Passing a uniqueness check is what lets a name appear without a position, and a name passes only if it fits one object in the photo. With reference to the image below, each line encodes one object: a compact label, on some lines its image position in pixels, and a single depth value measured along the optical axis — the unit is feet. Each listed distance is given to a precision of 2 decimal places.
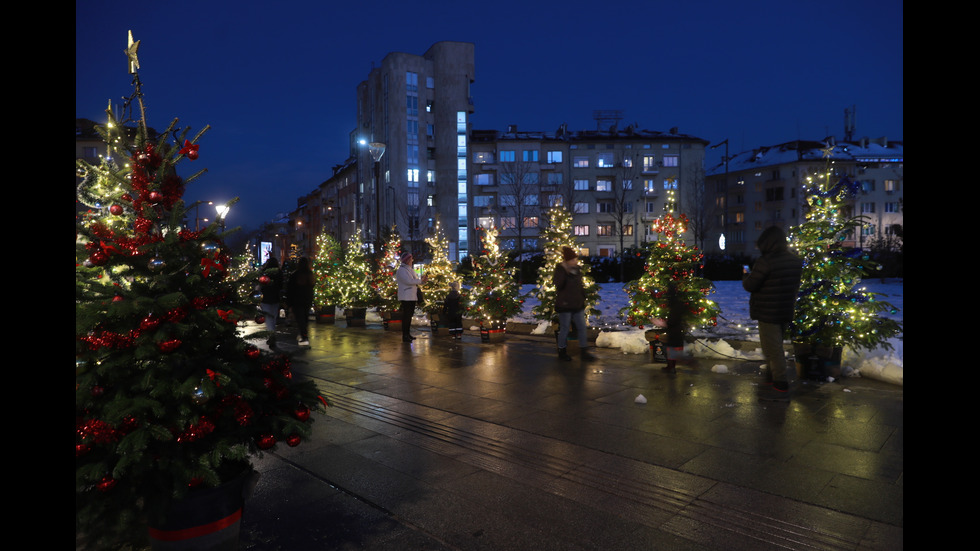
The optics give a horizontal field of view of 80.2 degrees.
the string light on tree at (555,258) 37.24
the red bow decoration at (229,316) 10.69
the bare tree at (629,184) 210.18
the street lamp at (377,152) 56.65
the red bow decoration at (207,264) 10.97
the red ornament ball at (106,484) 9.07
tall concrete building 199.82
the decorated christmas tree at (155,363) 9.29
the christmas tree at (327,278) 59.31
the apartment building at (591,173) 207.62
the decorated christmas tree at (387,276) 53.88
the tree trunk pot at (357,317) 54.75
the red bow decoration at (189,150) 11.76
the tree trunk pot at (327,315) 60.59
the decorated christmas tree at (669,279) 32.50
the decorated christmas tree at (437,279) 49.21
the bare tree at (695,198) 187.72
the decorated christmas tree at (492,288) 41.88
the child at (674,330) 27.33
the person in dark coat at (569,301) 31.19
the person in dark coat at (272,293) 39.70
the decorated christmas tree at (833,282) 24.31
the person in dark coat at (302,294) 40.53
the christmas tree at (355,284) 57.36
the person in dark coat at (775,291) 21.61
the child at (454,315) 43.06
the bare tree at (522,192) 196.34
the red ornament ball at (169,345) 9.94
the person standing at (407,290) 41.04
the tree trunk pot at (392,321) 51.16
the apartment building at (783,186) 232.53
